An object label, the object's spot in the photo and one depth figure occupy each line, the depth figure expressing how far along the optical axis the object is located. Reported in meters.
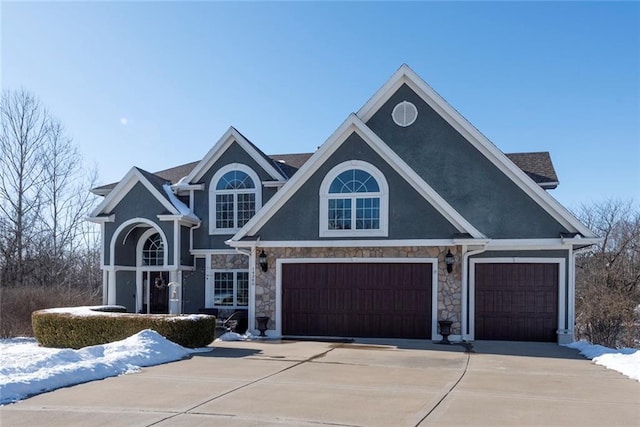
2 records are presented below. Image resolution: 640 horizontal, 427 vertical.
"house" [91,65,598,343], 14.72
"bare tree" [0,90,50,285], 25.31
